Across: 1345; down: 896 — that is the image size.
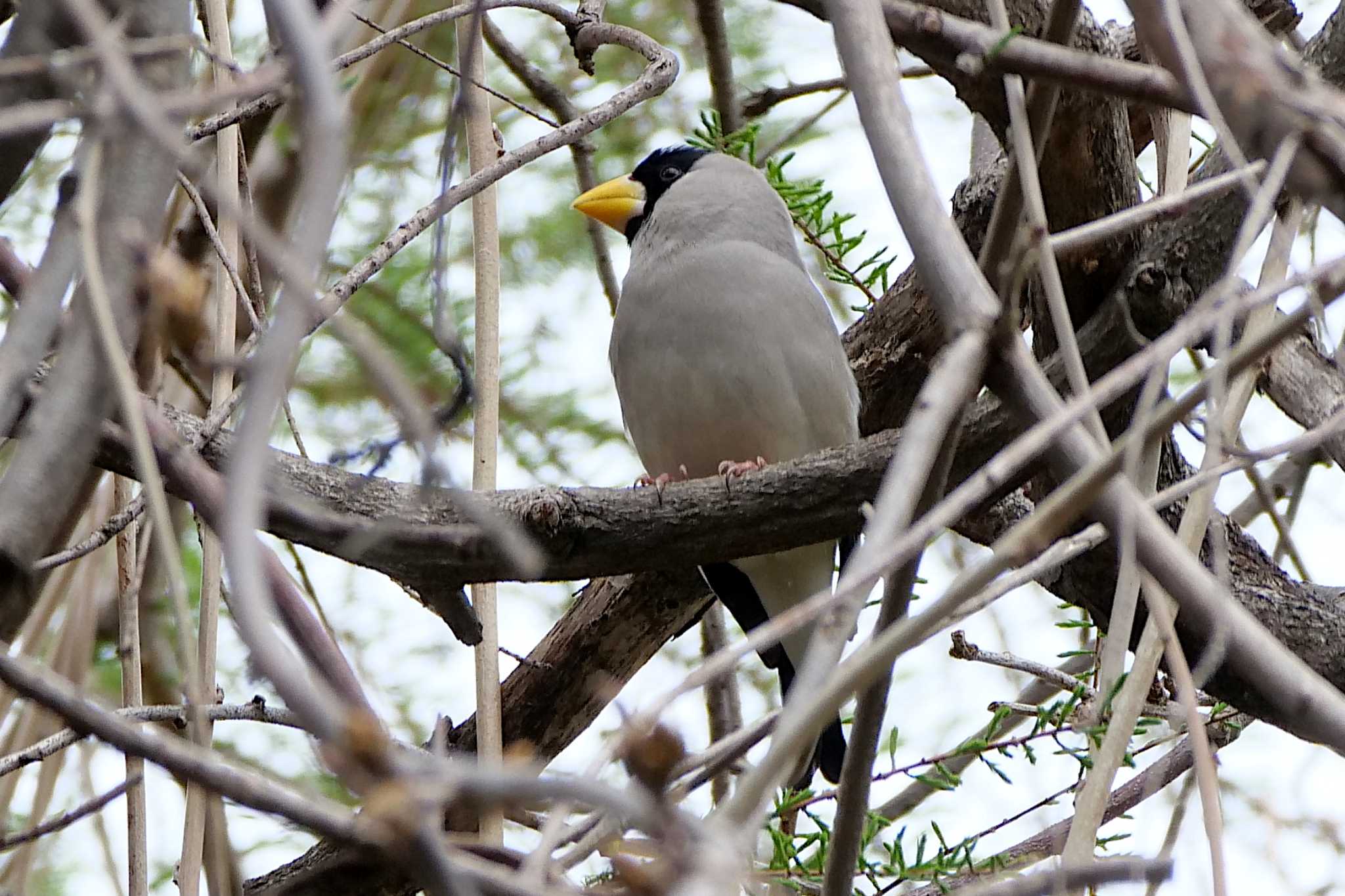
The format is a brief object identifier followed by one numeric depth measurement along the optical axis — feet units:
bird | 23.25
